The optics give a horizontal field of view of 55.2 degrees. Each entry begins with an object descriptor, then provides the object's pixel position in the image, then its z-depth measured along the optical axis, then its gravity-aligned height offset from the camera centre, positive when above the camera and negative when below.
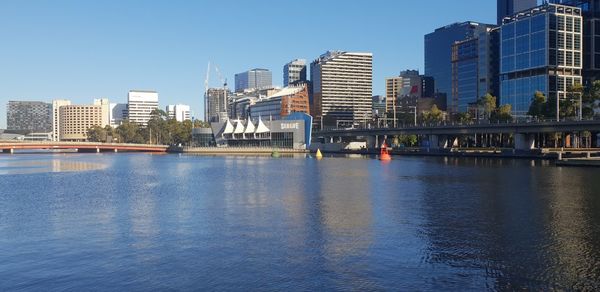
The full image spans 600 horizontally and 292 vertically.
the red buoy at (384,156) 152.00 -5.07
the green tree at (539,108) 168.75 +8.30
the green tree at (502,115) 177.62 +6.56
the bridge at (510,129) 136.75 +1.90
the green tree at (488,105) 194.00 +10.58
